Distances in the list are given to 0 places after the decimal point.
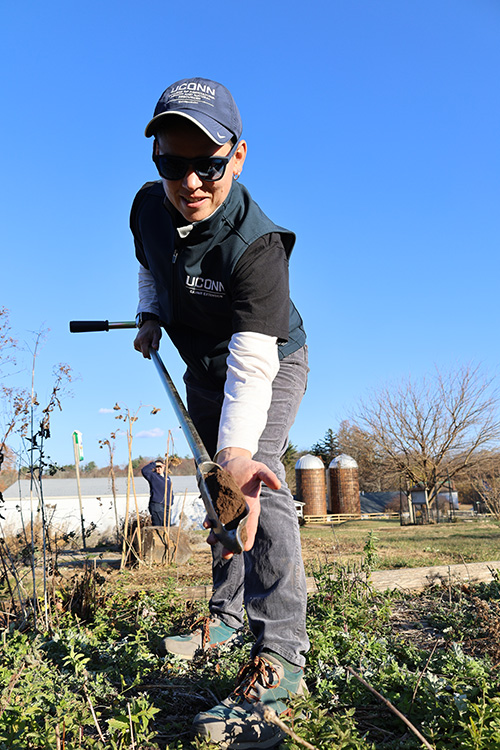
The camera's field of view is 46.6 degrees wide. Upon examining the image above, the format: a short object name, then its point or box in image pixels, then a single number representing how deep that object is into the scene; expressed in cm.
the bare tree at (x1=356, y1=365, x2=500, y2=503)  2669
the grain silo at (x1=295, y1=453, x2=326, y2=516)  2641
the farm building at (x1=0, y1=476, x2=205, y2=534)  1870
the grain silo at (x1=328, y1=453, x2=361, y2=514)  2791
